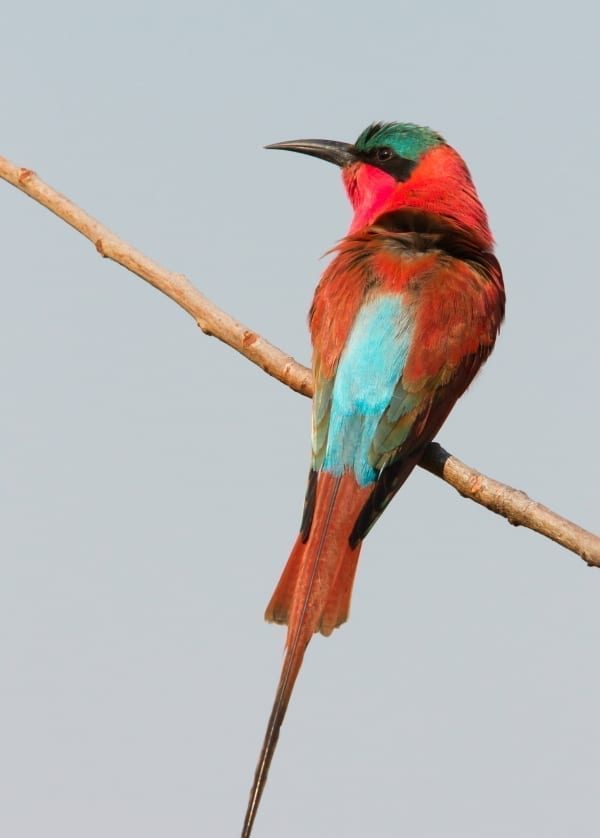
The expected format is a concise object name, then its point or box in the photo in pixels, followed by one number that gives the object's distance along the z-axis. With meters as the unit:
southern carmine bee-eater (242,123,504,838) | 6.47
